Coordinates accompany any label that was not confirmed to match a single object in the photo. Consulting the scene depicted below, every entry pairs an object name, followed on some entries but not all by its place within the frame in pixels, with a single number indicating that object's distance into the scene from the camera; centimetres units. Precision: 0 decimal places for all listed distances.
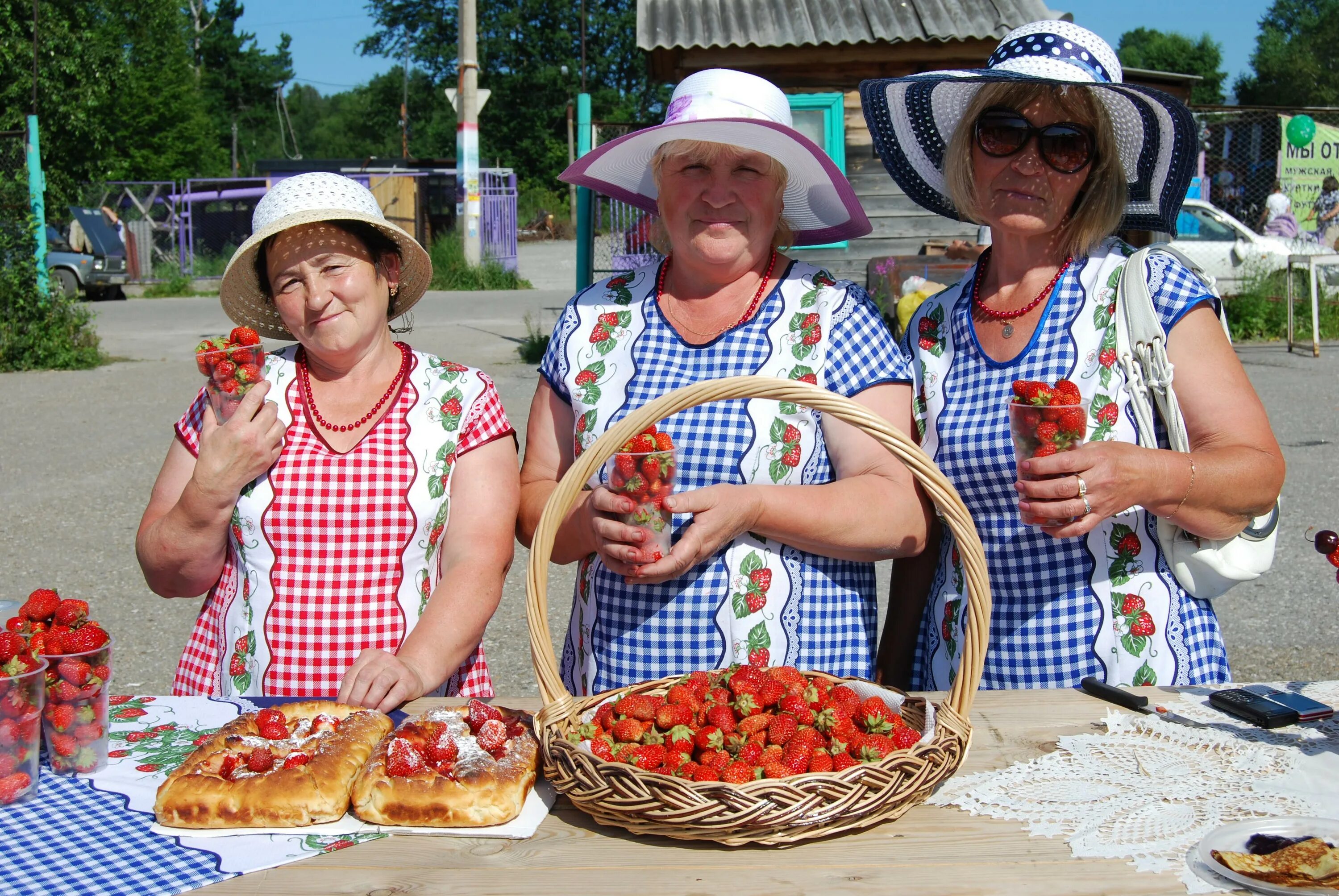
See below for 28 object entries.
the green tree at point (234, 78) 5906
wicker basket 156
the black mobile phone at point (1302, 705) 197
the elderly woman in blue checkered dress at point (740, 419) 234
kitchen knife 201
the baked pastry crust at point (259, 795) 170
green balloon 1522
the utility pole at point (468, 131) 1881
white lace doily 162
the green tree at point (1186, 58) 6250
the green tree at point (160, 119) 3734
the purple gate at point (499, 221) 2759
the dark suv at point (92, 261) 2245
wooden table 152
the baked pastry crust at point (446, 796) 169
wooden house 936
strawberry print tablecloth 156
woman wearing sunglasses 221
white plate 153
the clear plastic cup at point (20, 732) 168
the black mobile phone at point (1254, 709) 195
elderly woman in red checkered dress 234
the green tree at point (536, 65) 5141
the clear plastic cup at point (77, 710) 181
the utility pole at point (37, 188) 1215
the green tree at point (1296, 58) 4906
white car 1498
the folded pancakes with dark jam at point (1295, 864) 144
